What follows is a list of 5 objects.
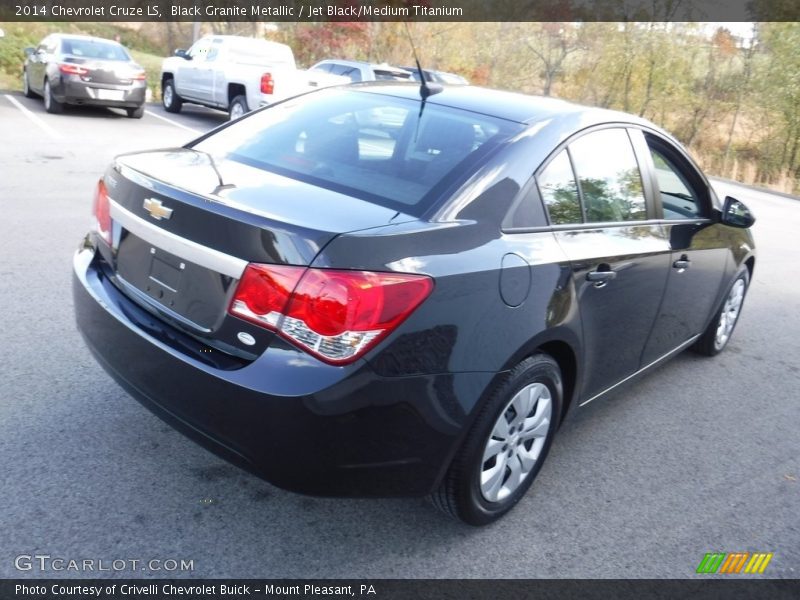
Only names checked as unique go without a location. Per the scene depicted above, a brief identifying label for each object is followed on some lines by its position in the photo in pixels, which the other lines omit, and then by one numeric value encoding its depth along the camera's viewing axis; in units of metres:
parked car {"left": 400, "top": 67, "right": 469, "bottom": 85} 14.69
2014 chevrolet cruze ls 2.30
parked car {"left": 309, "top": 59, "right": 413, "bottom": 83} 14.24
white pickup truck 14.00
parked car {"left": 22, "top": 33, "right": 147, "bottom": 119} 13.27
